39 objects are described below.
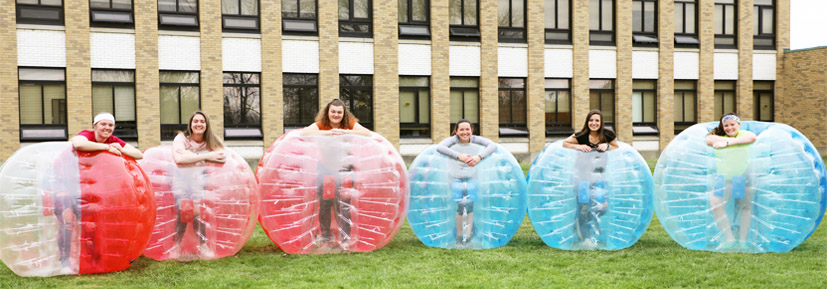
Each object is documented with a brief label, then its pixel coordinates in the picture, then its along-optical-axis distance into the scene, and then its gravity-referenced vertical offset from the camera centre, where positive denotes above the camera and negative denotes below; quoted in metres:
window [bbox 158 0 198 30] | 21.11 +3.36
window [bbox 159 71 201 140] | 21.53 +0.90
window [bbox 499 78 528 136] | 25.31 +0.67
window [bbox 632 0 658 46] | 26.88 +3.82
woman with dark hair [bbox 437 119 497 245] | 8.48 -0.51
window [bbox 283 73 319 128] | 22.79 +0.94
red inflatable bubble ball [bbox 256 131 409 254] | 8.06 -0.74
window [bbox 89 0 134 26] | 20.34 +3.30
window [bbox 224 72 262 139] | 22.16 +0.72
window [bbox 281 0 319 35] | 22.55 +3.47
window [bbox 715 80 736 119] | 28.22 +1.01
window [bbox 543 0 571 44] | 25.73 +3.70
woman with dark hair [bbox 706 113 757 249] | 8.05 -0.61
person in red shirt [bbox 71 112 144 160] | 7.08 -0.10
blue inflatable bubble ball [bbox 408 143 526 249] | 8.52 -0.87
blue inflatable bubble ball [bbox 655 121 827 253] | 8.02 -0.80
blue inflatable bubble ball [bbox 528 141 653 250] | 8.39 -0.87
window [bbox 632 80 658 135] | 27.12 +0.63
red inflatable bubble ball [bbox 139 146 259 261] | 7.82 -0.85
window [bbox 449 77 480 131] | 24.72 +0.92
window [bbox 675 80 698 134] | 27.70 +0.74
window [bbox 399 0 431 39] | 23.80 +3.56
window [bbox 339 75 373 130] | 23.28 +1.03
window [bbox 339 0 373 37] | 23.11 +3.45
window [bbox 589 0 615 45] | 26.31 +3.69
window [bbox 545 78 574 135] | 25.89 +0.67
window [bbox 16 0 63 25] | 19.80 +3.26
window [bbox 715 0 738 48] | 27.99 +3.83
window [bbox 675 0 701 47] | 27.33 +3.82
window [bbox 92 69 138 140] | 20.81 +0.95
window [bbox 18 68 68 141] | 20.09 +0.77
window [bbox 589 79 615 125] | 26.41 +1.01
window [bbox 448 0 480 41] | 24.39 +3.62
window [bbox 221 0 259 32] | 21.92 +3.40
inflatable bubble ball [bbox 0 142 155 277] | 6.88 -0.78
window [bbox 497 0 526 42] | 25.08 +3.59
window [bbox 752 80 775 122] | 28.92 +0.90
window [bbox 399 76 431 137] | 24.06 +0.66
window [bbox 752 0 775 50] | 28.59 +3.86
